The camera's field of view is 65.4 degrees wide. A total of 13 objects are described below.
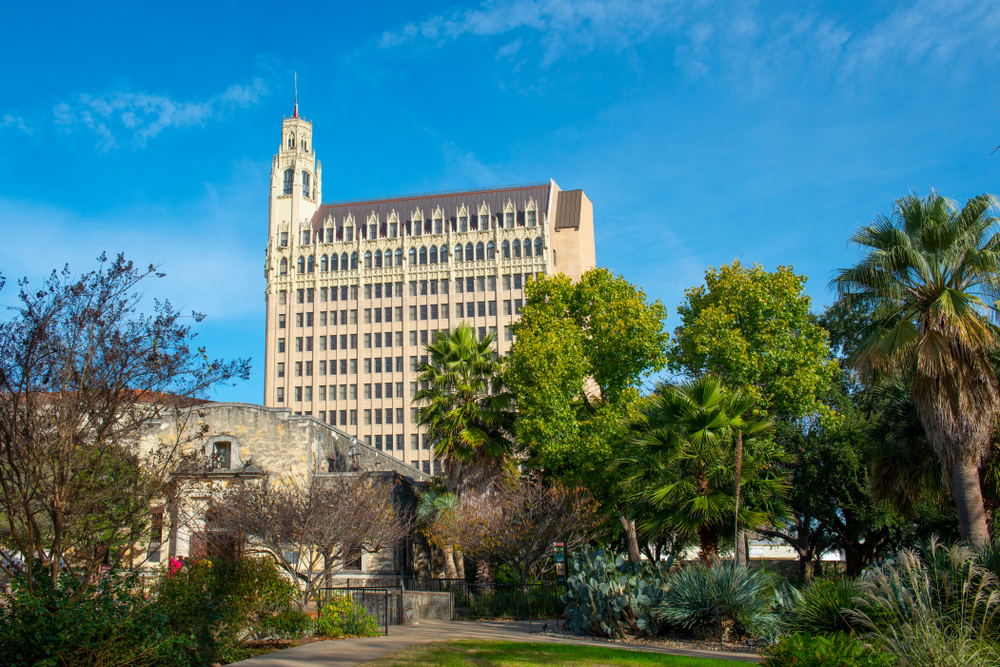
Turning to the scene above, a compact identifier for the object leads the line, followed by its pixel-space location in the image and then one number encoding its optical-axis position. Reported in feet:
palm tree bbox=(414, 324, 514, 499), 95.30
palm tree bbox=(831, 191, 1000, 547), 52.75
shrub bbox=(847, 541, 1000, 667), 29.81
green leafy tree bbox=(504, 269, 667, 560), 92.12
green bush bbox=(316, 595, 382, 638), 54.34
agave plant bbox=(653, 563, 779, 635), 51.34
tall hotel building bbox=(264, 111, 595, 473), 257.34
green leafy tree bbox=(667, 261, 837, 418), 91.40
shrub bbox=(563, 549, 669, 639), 55.42
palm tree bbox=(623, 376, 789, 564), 59.26
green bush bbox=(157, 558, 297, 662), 42.16
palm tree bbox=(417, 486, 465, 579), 93.15
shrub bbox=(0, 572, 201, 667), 32.50
